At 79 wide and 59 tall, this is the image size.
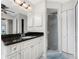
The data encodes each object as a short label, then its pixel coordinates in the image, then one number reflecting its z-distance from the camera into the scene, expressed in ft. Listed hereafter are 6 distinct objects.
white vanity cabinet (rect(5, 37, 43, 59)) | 3.24
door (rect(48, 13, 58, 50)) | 9.55
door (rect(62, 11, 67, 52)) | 8.68
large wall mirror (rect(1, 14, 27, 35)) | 4.16
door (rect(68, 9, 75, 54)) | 8.13
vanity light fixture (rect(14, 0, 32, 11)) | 5.72
